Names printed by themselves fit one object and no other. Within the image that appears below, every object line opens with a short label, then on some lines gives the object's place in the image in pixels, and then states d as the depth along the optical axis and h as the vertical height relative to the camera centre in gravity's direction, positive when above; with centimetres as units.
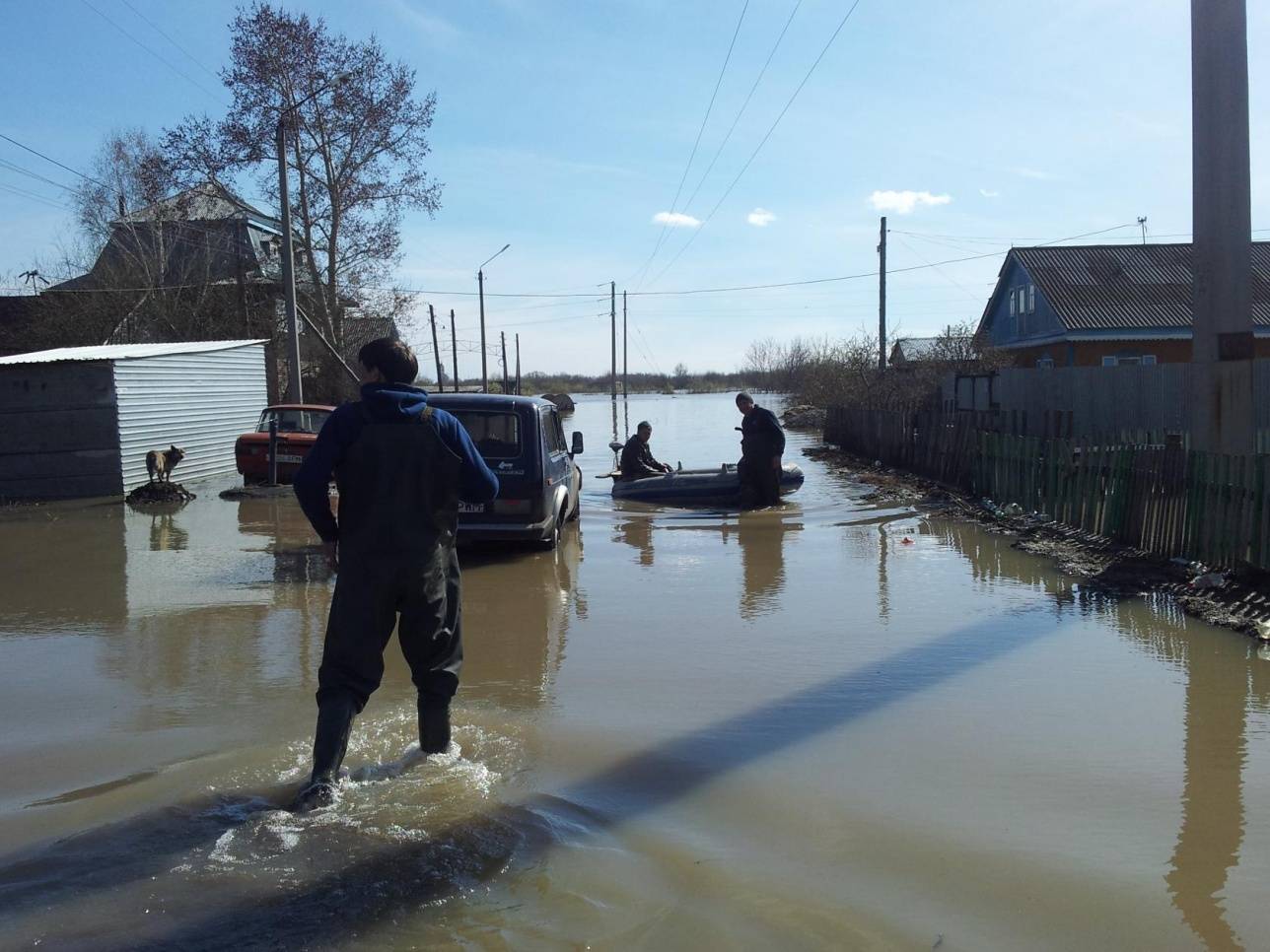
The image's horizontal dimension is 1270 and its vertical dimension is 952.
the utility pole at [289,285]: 2289 +264
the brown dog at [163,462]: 1784 -67
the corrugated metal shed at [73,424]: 1820 -3
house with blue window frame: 3509 +282
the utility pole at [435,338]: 6214 +403
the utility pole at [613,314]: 7350 +605
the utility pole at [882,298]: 3769 +341
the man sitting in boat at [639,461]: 1769 -87
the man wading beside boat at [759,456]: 1538 -75
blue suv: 1116 -54
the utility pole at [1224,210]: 994 +159
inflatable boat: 1641 -123
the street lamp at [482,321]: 4984 +400
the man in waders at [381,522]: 461 -45
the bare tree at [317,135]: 3344 +841
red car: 1914 -55
